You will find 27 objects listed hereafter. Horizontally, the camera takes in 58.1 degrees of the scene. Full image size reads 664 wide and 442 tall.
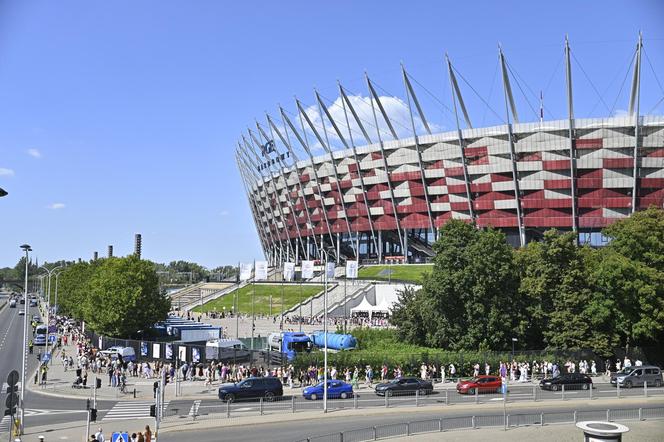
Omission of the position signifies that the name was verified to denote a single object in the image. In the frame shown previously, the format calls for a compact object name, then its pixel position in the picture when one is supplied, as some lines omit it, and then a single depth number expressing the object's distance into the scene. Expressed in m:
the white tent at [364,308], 82.69
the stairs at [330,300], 89.76
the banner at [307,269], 70.69
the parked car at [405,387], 37.22
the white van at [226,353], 47.38
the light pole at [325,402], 32.06
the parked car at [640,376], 40.16
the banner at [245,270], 72.81
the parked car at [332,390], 36.59
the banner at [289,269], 78.38
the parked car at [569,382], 39.19
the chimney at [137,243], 154.38
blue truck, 53.44
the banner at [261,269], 70.25
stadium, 98.19
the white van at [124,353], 50.78
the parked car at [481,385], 38.34
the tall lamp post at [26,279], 30.71
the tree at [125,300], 63.34
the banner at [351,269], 70.75
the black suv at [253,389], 35.97
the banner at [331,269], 64.10
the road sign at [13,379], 22.90
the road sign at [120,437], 21.80
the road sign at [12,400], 22.20
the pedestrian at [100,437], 22.38
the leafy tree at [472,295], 48.69
